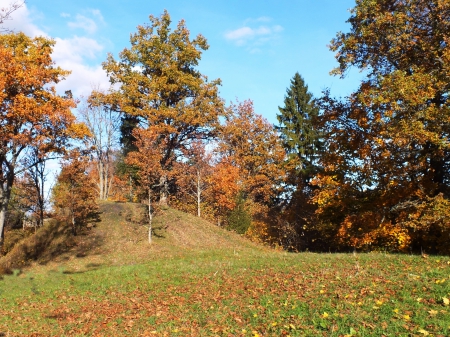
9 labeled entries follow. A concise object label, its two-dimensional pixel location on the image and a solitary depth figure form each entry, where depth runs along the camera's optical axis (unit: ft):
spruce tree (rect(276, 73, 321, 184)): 116.37
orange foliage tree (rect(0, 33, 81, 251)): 52.37
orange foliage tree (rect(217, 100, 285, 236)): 135.74
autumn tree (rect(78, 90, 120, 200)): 104.78
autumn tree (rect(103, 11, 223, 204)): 101.04
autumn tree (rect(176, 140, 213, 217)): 120.47
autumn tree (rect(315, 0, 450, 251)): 40.68
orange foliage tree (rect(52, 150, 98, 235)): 74.79
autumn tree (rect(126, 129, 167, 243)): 72.13
